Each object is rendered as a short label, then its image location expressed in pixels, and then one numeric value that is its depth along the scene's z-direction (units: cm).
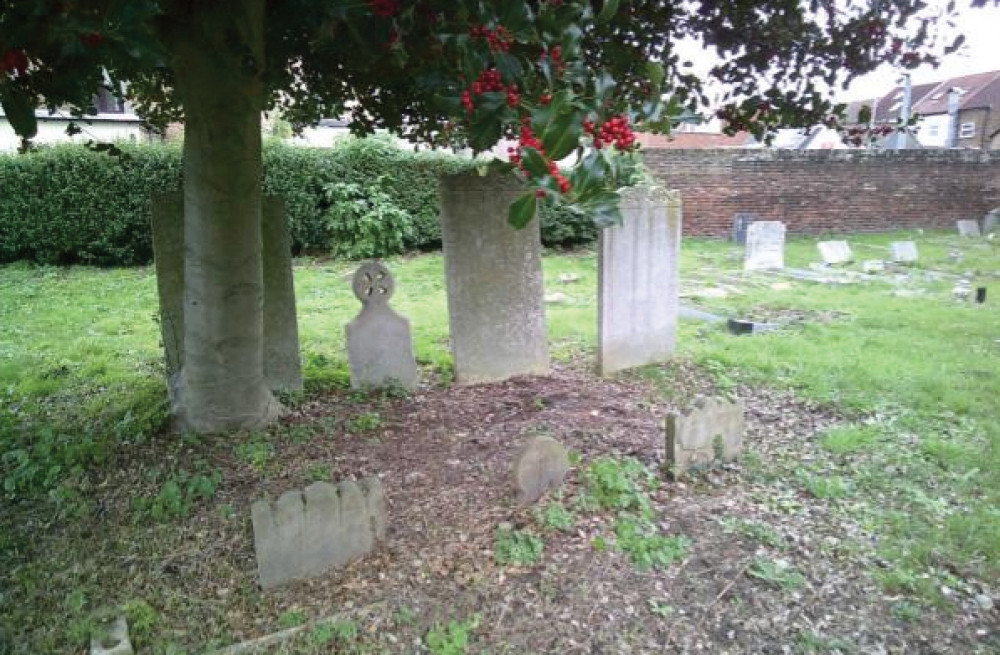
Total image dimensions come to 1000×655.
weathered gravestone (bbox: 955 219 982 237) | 1788
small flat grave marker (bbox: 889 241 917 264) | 1327
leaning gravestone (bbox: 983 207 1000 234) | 1847
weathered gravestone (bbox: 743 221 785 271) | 1242
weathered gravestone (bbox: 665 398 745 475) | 385
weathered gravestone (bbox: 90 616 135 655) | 249
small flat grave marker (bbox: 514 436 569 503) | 345
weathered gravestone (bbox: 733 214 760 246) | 1627
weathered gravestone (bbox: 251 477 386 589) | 290
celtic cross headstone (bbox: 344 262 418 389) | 533
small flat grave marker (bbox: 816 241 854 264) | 1313
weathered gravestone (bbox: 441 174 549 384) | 546
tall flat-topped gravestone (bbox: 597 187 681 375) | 596
